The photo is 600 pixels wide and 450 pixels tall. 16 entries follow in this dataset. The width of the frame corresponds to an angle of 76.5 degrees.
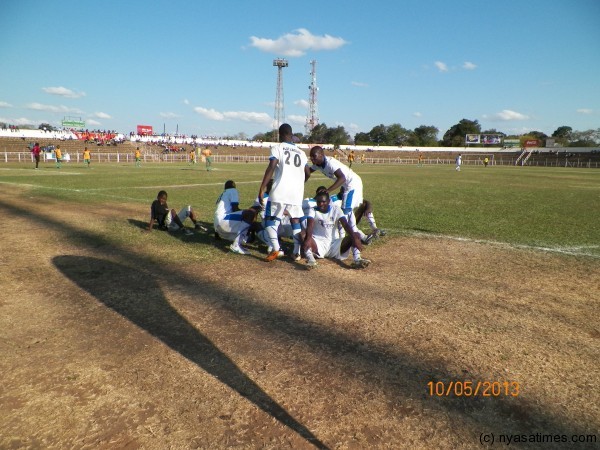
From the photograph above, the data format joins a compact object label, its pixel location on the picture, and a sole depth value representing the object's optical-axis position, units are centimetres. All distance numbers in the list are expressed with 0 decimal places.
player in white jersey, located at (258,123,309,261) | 538
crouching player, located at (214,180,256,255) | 623
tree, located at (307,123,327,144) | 11375
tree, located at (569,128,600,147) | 10400
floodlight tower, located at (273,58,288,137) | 8204
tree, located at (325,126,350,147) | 11268
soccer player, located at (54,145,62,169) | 2783
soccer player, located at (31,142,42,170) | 2660
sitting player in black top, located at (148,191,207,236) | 750
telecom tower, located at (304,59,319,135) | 10431
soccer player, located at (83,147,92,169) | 2928
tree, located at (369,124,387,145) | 12206
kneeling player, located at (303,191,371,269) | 569
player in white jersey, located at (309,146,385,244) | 610
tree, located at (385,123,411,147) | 12019
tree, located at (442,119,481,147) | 11133
